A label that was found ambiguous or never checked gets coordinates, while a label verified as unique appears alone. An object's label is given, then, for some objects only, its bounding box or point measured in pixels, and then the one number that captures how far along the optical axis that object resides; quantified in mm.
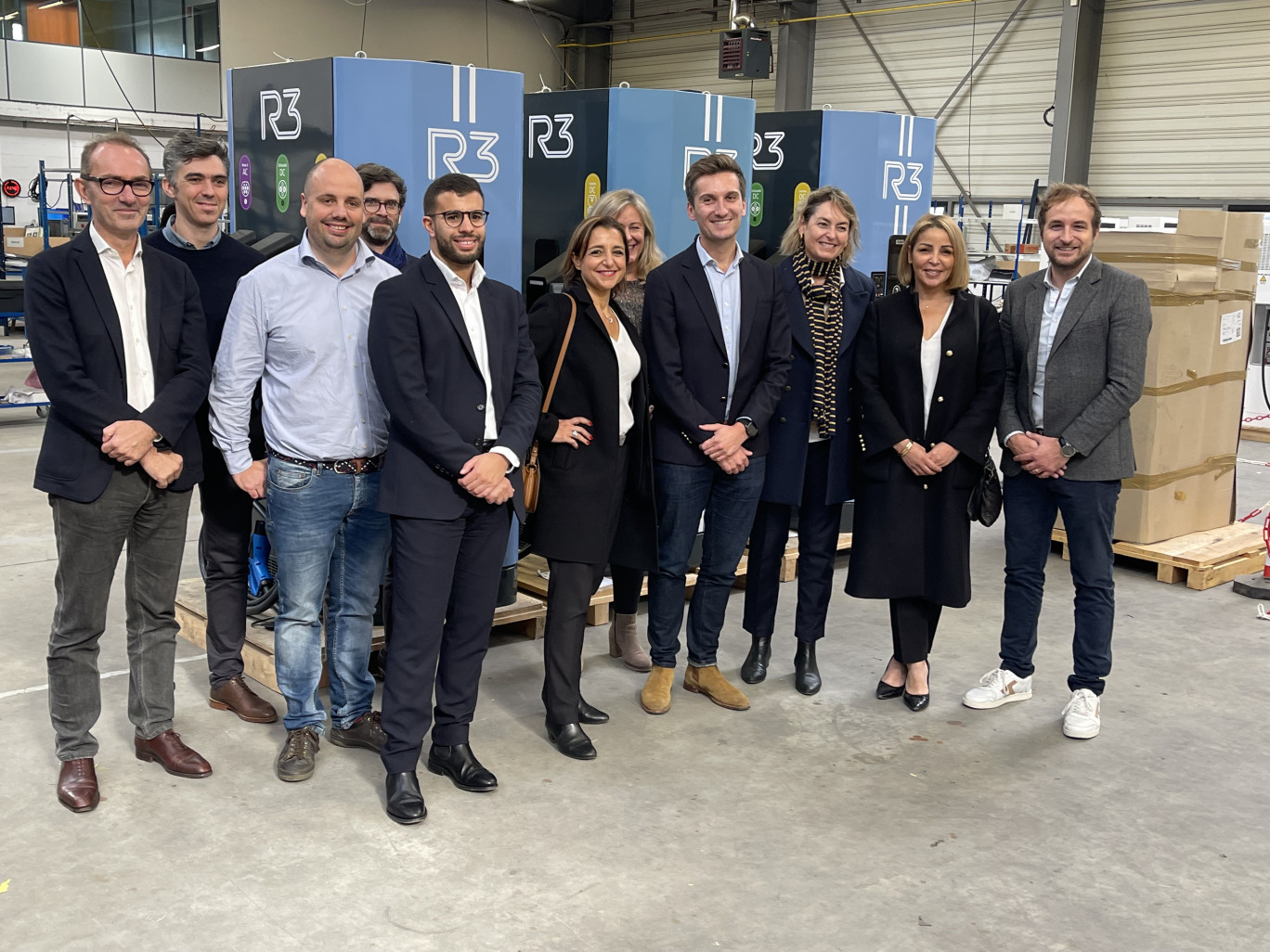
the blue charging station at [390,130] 3795
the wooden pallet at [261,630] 3674
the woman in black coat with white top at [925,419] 3502
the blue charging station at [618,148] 4668
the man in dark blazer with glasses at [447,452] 2752
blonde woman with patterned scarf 3617
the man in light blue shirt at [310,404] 2863
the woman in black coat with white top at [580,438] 3191
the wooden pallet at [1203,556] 5148
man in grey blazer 3383
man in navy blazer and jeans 3395
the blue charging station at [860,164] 5594
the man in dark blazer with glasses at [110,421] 2693
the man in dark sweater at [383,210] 3500
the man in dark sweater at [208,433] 3176
